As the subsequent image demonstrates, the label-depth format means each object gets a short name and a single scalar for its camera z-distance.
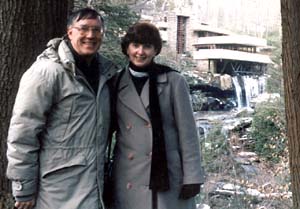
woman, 1.95
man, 1.71
